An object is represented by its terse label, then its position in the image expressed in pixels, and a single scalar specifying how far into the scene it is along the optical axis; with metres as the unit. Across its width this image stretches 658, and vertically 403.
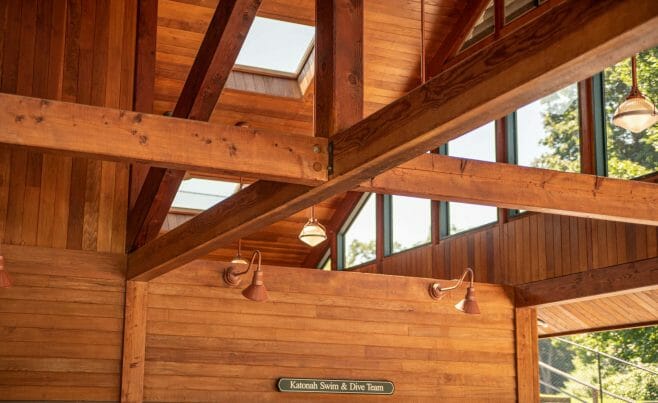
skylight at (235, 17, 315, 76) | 11.61
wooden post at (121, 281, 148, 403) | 8.38
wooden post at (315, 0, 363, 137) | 4.71
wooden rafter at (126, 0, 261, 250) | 6.29
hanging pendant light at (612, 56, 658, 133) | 6.68
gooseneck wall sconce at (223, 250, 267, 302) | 8.13
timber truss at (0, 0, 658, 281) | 3.33
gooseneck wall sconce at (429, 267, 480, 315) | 8.98
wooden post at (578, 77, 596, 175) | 9.57
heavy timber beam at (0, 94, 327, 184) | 4.46
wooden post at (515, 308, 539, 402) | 10.24
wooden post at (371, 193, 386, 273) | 13.19
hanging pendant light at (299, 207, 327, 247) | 10.12
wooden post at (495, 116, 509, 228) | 10.94
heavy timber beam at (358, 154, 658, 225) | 5.28
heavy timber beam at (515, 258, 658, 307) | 8.74
